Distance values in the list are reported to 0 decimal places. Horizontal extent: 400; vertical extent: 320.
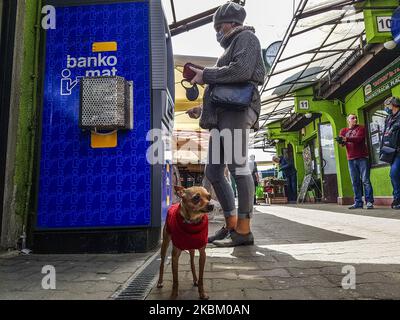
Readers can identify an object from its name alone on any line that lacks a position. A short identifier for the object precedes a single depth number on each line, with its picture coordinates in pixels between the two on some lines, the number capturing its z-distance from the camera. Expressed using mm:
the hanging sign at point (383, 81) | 7738
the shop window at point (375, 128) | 8970
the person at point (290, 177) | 16891
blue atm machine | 2812
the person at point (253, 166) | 11867
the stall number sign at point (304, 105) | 12375
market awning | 6680
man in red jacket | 7727
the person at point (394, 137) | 6688
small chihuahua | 1590
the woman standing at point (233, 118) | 2820
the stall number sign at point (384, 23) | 6418
